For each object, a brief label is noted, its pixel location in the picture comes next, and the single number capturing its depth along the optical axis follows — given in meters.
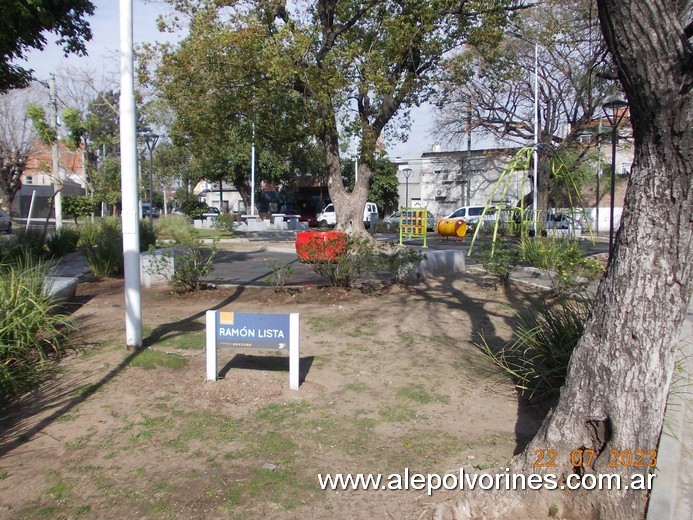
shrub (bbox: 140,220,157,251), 16.66
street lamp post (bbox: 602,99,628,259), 11.00
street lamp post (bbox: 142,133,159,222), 22.93
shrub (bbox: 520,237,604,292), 9.77
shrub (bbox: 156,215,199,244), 20.20
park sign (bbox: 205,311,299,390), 5.66
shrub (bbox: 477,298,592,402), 5.66
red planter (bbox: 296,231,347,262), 9.98
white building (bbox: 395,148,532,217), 40.94
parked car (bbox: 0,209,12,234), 27.03
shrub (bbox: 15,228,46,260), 13.89
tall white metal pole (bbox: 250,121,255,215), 36.81
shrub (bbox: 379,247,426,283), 10.58
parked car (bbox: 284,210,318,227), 40.92
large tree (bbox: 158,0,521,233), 14.39
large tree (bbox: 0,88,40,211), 33.72
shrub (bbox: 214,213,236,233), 29.80
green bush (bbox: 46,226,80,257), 15.94
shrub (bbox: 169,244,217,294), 10.21
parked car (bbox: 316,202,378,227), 40.57
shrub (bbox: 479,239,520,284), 10.98
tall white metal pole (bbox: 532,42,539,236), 27.72
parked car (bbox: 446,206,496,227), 33.81
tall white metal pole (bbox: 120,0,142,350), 6.77
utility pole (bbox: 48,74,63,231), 18.77
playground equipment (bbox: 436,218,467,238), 28.81
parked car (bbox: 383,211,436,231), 36.38
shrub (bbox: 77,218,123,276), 12.55
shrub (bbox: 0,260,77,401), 5.90
